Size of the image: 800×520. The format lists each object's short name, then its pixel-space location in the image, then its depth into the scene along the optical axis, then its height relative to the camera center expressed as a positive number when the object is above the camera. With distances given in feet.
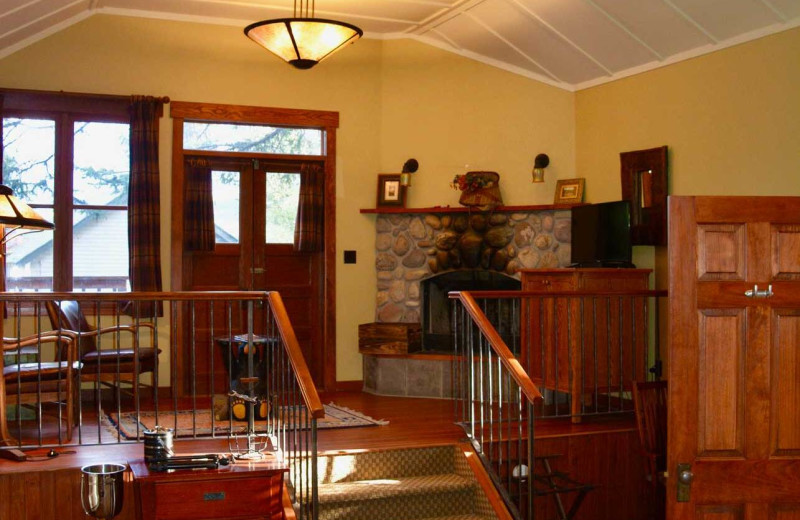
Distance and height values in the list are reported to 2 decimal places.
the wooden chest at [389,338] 26.48 -2.17
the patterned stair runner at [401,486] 17.57 -4.36
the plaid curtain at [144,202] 24.81 +1.70
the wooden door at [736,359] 12.33 -1.33
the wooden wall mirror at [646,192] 23.02 +1.79
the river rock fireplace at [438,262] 25.90 +0.03
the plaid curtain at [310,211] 26.89 +1.54
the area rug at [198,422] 20.59 -3.74
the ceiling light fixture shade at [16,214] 16.22 +0.92
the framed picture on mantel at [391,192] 27.35 +2.11
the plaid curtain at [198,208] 25.79 +1.58
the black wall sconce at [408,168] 27.17 +2.82
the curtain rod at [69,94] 24.00 +4.57
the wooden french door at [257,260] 26.27 +0.12
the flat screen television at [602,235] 22.91 +0.69
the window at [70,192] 24.34 +1.96
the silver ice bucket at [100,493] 14.47 -3.60
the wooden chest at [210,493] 15.30 -3.84
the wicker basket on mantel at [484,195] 26.02 +1.91
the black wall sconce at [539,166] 26.07 +2.74
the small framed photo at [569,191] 25.59 +2.00
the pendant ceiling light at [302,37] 18.80 +4.75
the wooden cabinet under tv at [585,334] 21.67 -1.75
